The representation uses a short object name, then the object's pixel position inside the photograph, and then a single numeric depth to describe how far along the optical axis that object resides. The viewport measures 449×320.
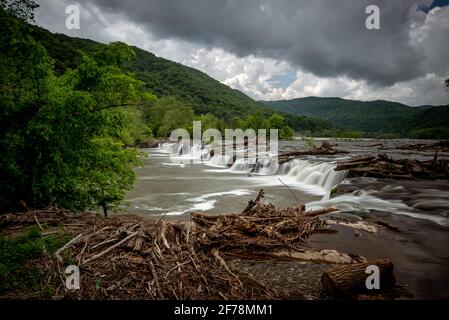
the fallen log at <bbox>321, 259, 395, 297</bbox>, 3.97
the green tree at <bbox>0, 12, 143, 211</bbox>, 6.29
